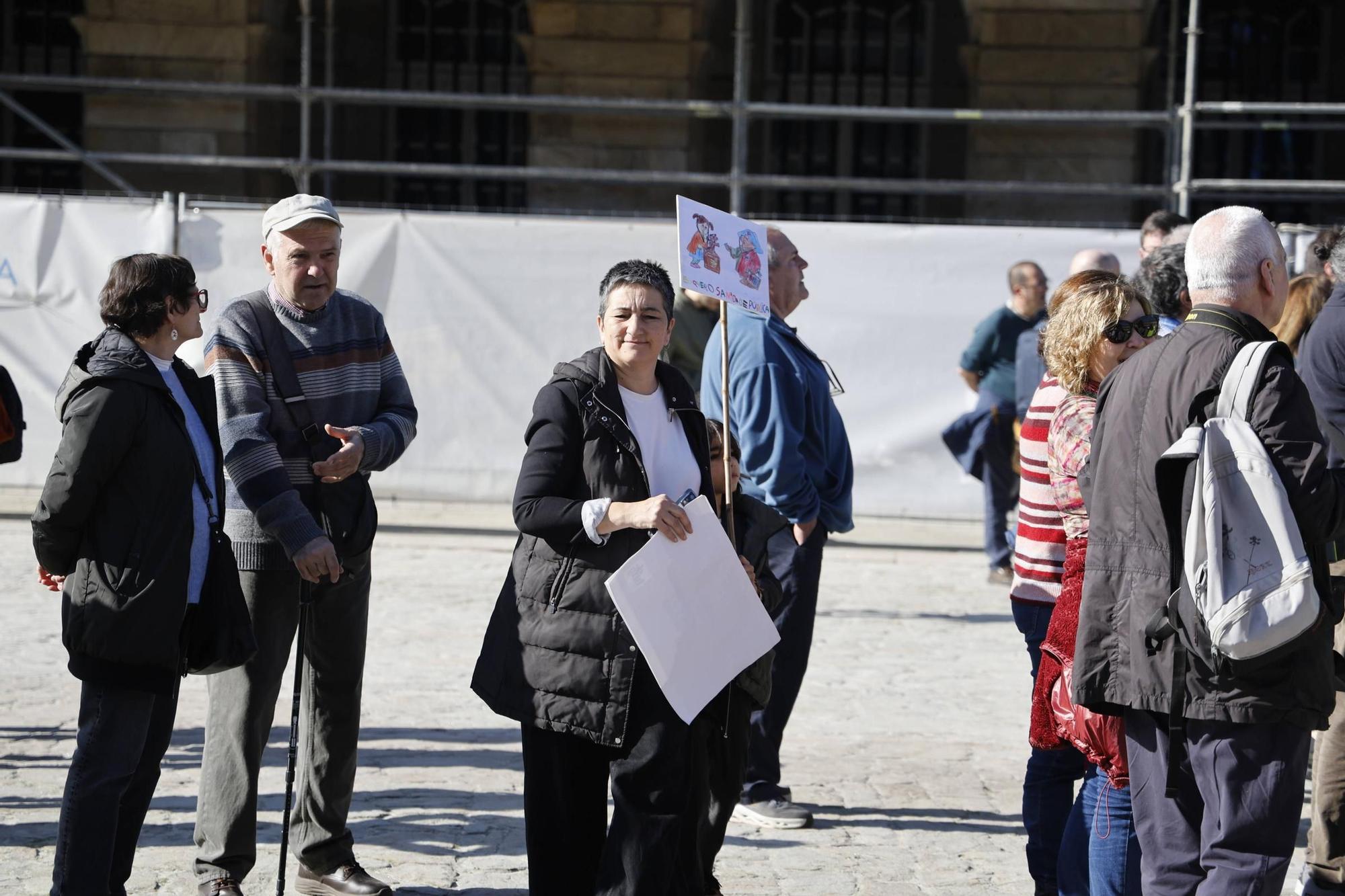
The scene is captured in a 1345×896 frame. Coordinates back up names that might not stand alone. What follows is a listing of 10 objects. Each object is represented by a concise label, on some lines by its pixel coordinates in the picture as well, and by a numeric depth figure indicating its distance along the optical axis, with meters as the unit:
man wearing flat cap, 8.66
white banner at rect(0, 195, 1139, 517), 22.41
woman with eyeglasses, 8.02
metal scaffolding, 22.86
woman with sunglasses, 8.12
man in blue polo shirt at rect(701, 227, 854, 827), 10.73
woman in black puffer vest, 7.78
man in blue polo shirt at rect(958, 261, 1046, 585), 19.02
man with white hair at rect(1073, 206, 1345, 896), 6.86
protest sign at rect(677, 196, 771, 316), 8.59
